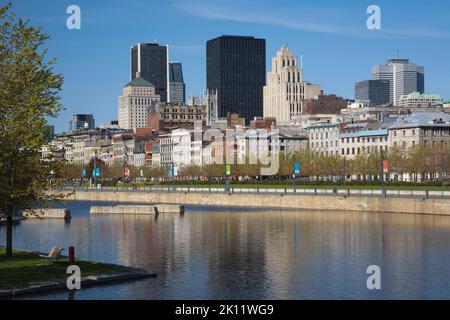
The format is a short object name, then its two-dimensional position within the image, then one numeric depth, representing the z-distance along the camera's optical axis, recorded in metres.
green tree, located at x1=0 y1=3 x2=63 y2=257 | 40.28
